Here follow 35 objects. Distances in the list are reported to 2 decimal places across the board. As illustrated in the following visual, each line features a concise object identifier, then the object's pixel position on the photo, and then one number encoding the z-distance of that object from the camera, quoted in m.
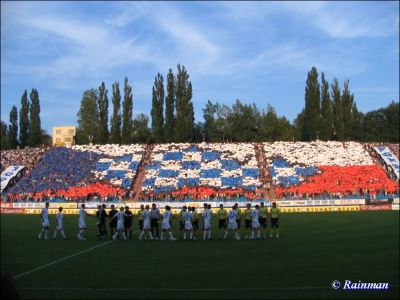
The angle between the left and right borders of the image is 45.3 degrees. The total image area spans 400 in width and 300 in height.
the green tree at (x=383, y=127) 79.75
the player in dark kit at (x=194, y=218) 21.12
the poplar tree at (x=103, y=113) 73.18
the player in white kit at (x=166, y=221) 20.53
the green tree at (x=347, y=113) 72.20
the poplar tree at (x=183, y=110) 70.38
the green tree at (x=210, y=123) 84.50
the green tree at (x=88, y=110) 100.81
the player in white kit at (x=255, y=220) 20.53
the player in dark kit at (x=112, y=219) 21.80
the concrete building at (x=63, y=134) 100.00
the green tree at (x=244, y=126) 83.54
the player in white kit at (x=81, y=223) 21.27
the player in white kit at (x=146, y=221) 20.81
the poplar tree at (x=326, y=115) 69.31
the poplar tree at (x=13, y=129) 75.56
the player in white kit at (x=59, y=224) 21.53
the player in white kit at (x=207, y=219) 20.50
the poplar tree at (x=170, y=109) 70.96
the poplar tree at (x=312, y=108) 69.62
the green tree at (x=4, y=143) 75.83
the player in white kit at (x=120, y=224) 21.14
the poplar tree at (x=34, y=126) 73.75
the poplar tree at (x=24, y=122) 75.12
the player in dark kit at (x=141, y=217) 21.43
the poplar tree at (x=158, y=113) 71.81
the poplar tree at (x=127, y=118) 71.44
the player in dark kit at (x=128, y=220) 21.12
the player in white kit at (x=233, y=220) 20.67
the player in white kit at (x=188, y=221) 20.55
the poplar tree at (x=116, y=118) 71.75
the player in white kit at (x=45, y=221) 21.34
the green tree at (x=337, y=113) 70.26
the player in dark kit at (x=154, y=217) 21.09
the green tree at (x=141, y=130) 86.57
